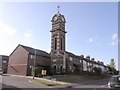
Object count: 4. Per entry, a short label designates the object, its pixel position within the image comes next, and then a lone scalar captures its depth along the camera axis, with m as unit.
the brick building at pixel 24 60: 23.81
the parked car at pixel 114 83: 7.62
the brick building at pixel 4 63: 29.14
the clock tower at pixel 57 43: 24.95
